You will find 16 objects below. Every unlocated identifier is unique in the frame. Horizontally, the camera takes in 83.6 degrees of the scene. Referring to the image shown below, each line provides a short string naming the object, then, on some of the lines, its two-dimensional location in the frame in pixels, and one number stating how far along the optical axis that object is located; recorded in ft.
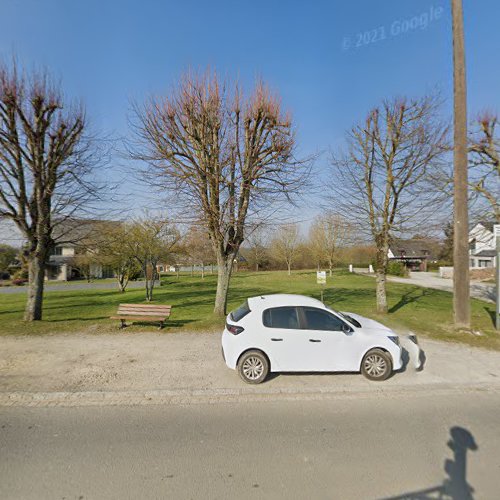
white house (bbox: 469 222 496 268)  121.90
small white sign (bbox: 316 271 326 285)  35.15
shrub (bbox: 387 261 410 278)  114.83
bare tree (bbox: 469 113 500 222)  38.19
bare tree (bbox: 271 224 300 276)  139.33
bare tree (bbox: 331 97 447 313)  33.71
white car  16.15
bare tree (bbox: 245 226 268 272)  160.25
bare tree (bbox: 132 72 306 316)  27.76
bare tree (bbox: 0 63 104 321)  28.19
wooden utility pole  26.32
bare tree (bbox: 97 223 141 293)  35.12
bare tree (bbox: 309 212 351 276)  128.06
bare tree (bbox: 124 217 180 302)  55.62
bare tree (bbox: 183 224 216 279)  99.75
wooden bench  26.21
